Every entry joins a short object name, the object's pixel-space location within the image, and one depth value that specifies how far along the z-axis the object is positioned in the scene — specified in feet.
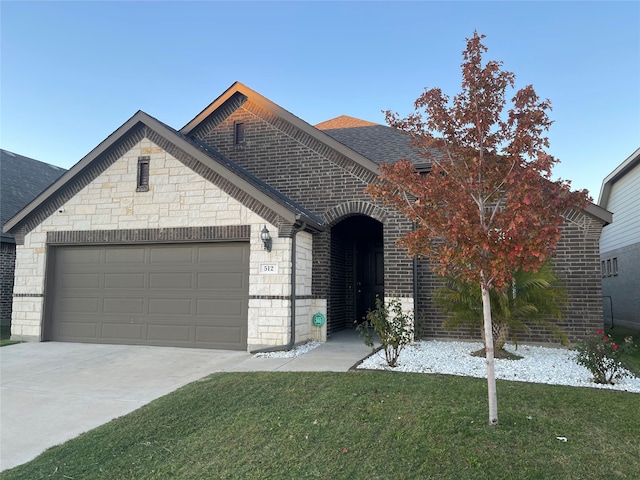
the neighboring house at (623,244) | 52.10
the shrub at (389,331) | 25.23
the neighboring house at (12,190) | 47.52
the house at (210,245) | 31.96
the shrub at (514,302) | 27.20
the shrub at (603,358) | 21.20
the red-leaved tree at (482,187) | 14.33
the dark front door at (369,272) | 46.01
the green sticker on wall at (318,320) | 35.01
